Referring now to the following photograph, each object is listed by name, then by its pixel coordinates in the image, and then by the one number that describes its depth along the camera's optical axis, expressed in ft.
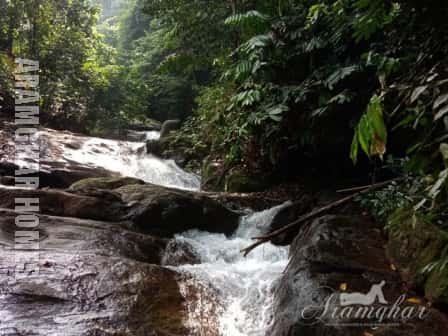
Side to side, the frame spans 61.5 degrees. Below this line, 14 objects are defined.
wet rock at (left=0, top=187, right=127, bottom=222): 17.07
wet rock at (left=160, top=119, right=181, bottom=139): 43.94
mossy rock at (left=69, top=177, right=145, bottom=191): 21.90
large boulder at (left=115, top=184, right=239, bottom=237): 17.92
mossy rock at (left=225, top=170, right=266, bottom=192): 24.57
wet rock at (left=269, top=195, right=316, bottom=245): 17.35
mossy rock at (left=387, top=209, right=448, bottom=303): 8.69
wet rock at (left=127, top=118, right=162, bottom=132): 50.80
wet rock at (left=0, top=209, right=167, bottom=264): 13.75
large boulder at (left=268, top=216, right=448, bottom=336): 8.18
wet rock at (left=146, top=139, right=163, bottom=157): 38.92
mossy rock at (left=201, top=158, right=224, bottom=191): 27.20
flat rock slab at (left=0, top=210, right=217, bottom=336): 9.36
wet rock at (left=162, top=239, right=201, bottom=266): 14.99
